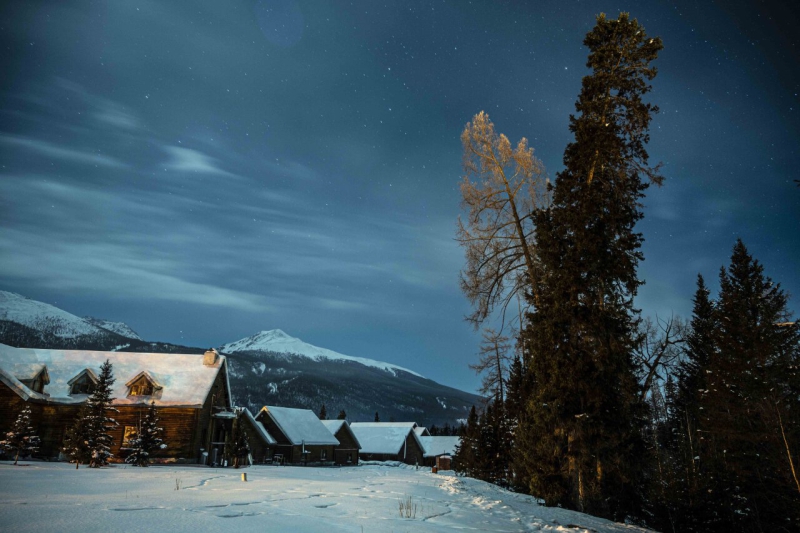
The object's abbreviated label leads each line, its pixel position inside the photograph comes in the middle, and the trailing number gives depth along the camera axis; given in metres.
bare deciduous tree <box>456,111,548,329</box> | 19.09
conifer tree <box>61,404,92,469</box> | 22.69
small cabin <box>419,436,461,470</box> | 90.94
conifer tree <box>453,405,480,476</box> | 30.86
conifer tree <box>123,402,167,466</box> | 26.44
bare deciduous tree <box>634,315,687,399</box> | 21.17
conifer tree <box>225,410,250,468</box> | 33.72
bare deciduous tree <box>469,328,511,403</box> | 20.92
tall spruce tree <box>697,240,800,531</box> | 16.22
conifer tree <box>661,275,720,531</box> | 16.67
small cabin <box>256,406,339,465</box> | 52.19
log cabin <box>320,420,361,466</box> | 64.31
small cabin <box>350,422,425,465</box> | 80.25
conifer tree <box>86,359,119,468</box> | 22.50
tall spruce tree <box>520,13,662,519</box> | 14.39
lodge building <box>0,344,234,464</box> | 30.91
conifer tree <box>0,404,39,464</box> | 22.41
